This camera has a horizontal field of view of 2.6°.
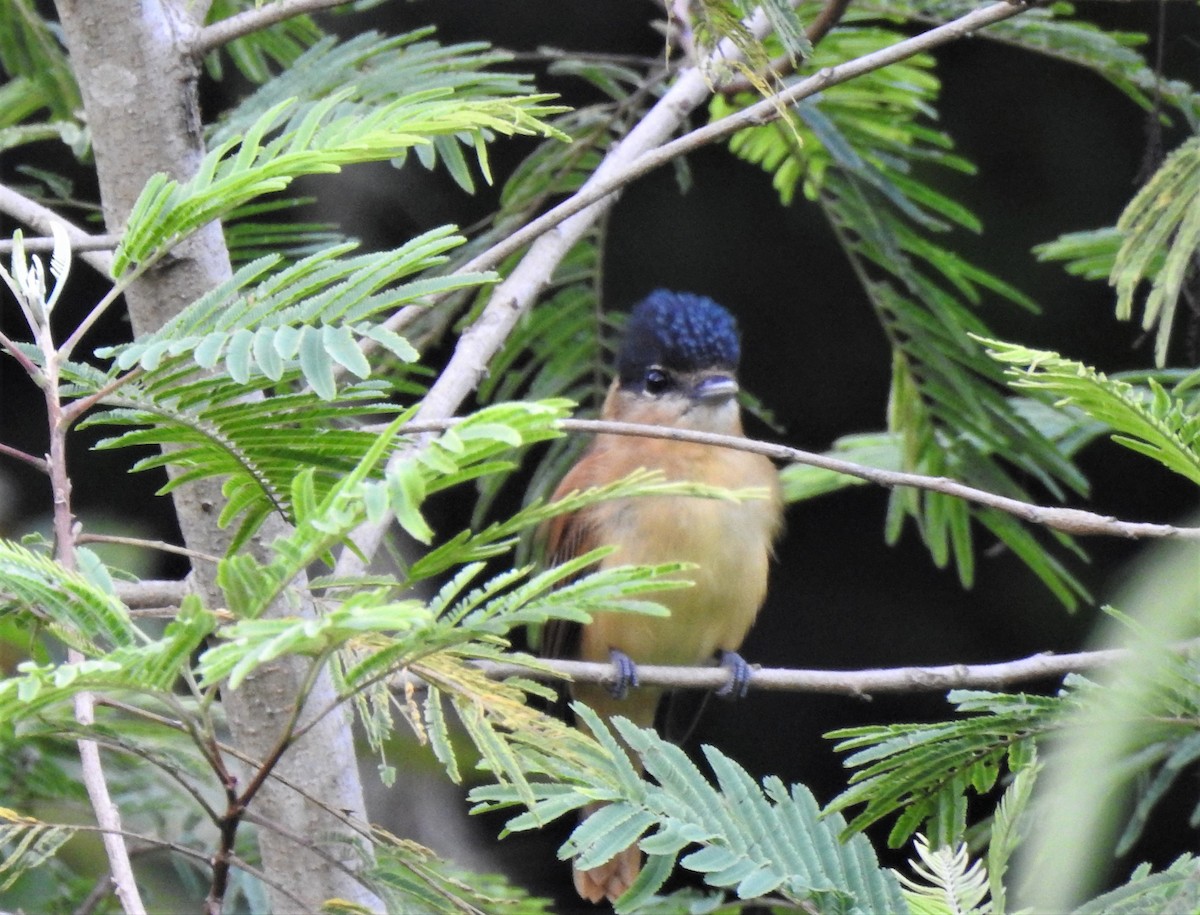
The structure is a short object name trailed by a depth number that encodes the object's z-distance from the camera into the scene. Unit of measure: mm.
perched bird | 6364
